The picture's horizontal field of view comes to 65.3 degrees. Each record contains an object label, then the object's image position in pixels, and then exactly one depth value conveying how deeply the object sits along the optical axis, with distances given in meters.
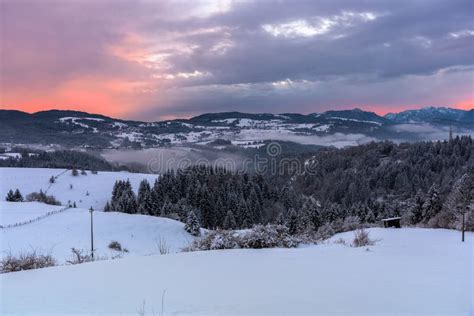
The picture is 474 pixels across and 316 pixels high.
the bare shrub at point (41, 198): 74.22
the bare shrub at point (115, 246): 31.66
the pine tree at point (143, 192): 71.34
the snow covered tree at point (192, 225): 43.31
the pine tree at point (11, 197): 68.86
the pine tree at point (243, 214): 67.91
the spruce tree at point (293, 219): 48.81
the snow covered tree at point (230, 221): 59.22
